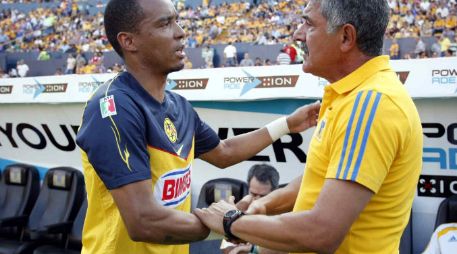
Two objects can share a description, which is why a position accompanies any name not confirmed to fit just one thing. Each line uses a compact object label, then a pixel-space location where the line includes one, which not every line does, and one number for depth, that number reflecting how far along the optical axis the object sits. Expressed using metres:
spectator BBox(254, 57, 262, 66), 13.46
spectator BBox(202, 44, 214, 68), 15.88
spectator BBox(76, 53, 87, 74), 17.27
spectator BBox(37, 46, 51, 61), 19.16
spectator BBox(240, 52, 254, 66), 14.00
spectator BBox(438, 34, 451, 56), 12.64
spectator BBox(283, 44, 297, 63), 11.81
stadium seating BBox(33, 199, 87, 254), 5.60
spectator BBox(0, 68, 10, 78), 16.49
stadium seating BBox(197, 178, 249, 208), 4.95
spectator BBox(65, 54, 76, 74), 17.45
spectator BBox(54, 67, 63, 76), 17.23
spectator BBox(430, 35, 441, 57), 12.49
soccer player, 1.94
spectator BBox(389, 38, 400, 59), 13.08
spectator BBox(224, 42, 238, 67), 15.50
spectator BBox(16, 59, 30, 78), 17.84
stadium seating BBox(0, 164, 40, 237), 6.38
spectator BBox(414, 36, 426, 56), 12.67
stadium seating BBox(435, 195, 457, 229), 4.21
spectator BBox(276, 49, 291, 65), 11.62
